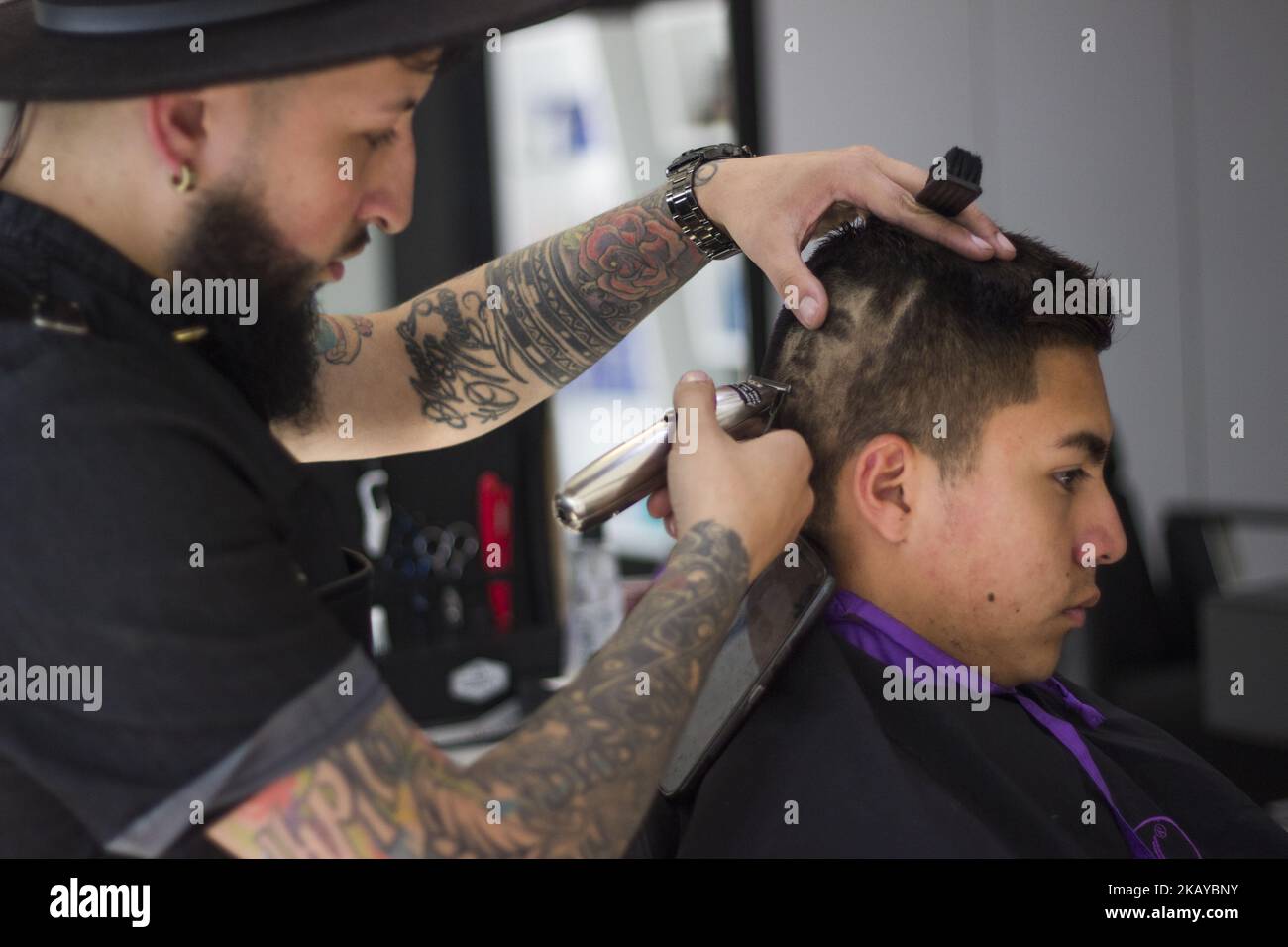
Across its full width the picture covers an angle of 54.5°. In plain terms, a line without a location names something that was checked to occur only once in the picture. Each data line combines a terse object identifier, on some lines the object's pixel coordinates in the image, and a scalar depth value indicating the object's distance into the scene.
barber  0.85
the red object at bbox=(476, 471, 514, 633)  2.84
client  1.34
